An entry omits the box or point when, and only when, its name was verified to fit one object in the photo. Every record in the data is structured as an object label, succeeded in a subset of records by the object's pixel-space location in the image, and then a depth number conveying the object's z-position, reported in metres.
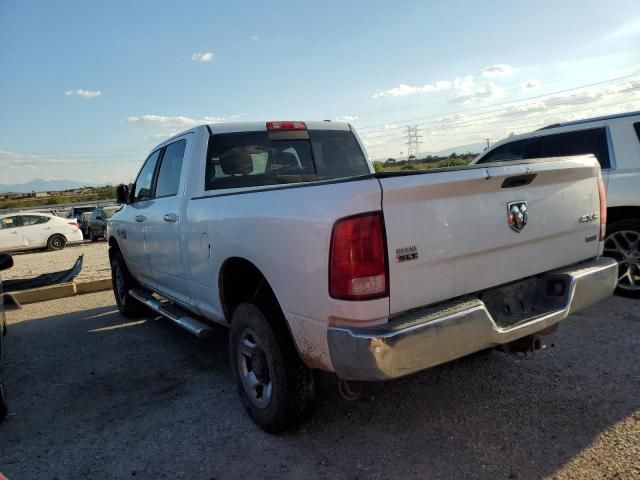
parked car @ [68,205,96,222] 35.69
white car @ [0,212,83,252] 19.72
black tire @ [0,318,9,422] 3.54
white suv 5.32
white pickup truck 2.28
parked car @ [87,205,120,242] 23.77
